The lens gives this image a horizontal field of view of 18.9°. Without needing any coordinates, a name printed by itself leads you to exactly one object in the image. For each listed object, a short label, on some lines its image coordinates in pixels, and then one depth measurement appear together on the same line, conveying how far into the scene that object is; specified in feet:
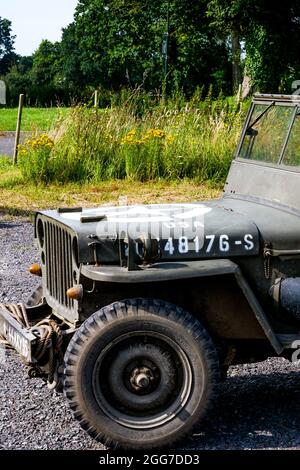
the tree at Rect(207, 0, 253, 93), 104.73
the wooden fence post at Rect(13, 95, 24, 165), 53.01
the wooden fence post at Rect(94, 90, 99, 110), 49.17
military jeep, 14.30
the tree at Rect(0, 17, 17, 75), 289.82
